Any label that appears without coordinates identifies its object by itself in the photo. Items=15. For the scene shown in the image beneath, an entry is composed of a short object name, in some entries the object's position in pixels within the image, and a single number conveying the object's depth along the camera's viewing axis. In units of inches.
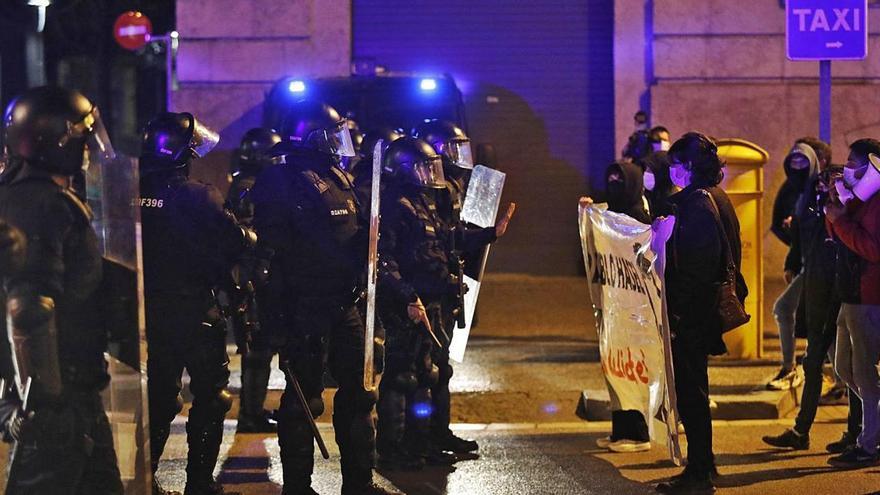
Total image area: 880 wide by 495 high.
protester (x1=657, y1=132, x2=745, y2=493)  529.0
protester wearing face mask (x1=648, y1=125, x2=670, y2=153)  882.8
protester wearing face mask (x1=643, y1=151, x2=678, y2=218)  612.7
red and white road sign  1519.4
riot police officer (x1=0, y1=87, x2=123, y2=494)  338.3
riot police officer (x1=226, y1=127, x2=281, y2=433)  633.0
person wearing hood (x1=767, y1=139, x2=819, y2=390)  711.1
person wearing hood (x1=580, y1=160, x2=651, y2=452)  698.2
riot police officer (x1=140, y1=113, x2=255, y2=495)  505.4
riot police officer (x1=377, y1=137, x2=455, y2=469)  576.4
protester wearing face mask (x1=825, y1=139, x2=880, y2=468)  555.5
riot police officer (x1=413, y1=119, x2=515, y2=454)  607.8
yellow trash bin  808.9
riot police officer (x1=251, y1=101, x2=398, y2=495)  501.4
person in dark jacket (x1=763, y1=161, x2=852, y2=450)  608.7
